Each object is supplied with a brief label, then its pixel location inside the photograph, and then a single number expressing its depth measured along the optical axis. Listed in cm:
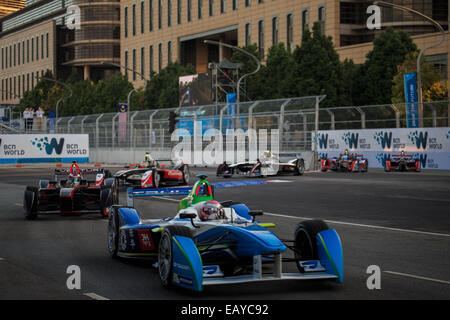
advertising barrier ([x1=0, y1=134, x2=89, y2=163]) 4997
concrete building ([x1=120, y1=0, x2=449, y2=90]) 6644
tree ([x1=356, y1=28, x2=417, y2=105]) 5084
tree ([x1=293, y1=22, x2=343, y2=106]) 5094
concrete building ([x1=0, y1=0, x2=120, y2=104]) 11719
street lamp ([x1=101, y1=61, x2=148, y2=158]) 5325
